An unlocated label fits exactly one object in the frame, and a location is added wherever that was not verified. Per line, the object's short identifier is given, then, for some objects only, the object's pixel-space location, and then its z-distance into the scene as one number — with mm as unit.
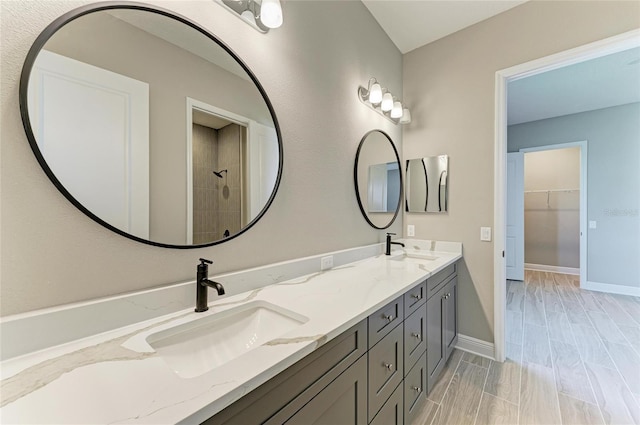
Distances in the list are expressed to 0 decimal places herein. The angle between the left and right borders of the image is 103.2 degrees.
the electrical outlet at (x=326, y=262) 1589
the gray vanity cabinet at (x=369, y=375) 677
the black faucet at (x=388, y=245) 2137
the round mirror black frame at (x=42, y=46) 695
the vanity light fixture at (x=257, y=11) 1161
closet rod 4756
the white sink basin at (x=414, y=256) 2105
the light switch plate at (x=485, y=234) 2133
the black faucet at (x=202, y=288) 954
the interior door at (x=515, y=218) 4414
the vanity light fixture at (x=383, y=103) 2018
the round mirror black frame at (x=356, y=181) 1944
